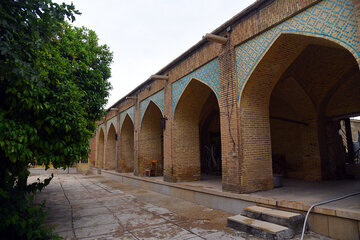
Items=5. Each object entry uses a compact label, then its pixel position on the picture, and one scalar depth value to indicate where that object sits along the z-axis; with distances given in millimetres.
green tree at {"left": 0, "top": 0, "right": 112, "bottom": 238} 2615
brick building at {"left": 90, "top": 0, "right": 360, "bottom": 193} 5070
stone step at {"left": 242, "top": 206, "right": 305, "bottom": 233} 4074
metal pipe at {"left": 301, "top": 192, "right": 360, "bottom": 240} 3966
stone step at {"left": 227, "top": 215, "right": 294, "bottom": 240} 3830
